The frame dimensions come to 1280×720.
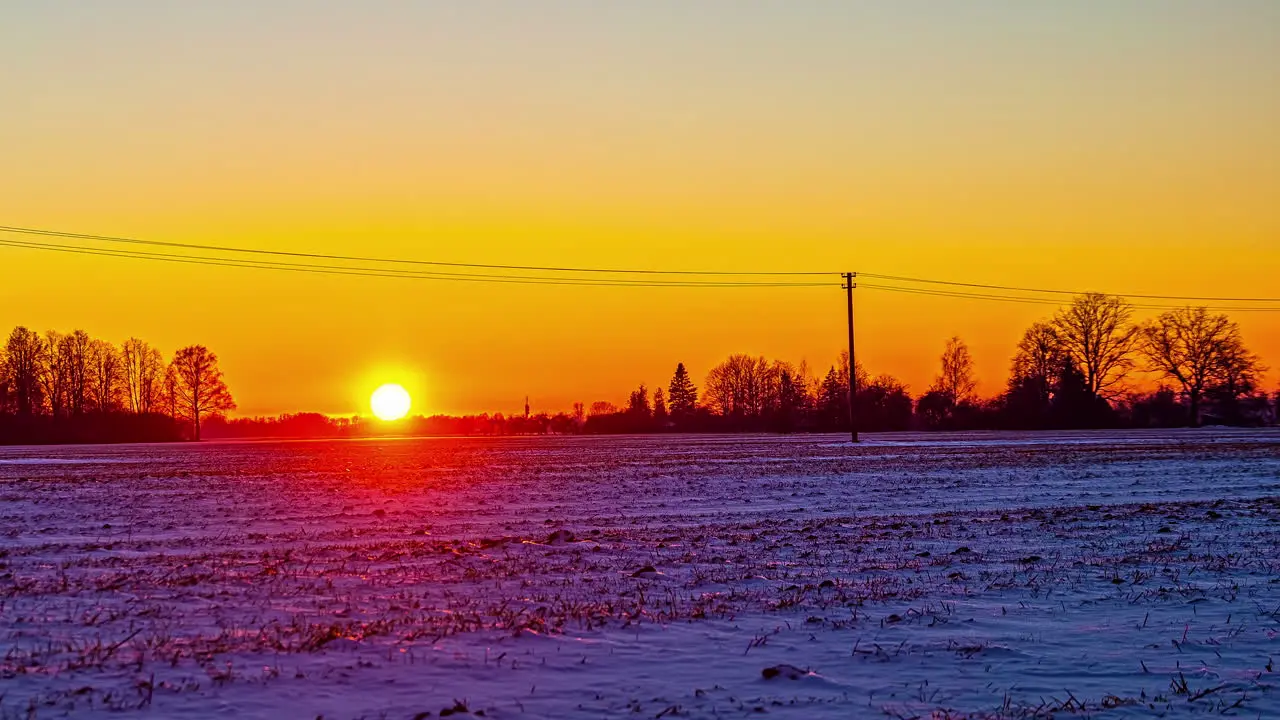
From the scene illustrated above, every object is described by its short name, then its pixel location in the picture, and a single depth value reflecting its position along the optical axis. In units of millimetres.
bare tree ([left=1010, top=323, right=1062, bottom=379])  118812
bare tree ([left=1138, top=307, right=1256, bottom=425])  116562
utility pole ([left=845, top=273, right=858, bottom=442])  64719
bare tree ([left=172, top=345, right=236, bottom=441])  135750
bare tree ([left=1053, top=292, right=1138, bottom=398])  114688
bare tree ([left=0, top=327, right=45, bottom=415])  119812
